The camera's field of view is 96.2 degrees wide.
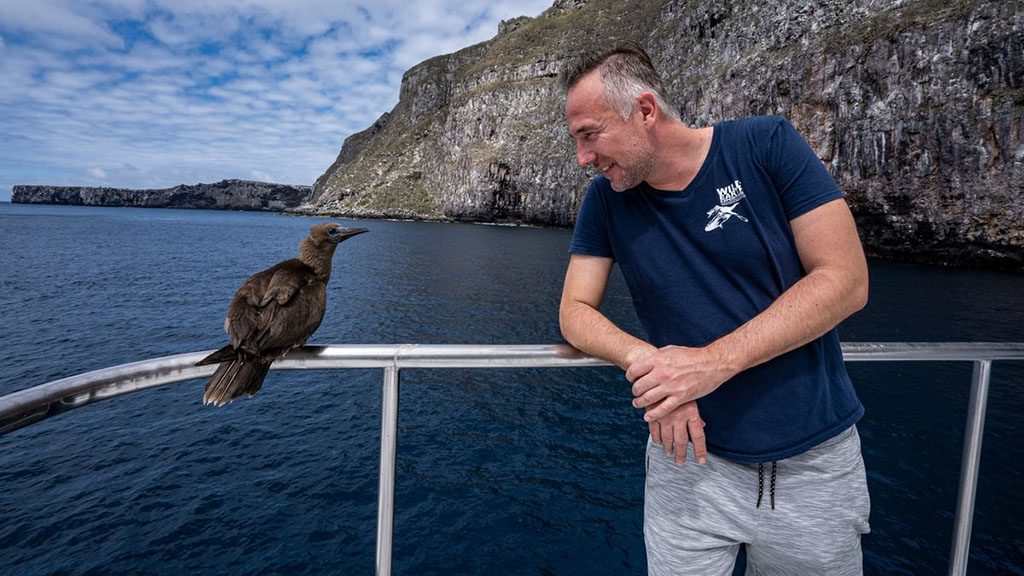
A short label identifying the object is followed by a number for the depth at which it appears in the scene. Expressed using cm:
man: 152
